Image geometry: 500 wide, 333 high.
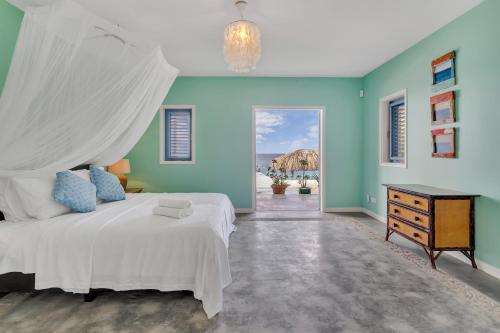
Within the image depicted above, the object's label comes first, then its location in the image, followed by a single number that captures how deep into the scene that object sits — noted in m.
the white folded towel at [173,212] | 2.47
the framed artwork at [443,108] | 3.22
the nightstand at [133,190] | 5.01
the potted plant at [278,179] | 8.18
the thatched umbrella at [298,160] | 9.01
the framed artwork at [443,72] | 3.23
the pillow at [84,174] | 3.25
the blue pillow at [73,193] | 2.61
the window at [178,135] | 5.57
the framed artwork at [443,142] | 3.24
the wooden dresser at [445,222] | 2.86
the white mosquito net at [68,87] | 2.20
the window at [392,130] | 4.57
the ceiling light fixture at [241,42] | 2.82
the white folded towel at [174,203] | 2.53
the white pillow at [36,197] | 2.44
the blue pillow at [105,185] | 3.33
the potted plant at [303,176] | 8.77
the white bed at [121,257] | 2.13
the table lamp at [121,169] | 4.56
